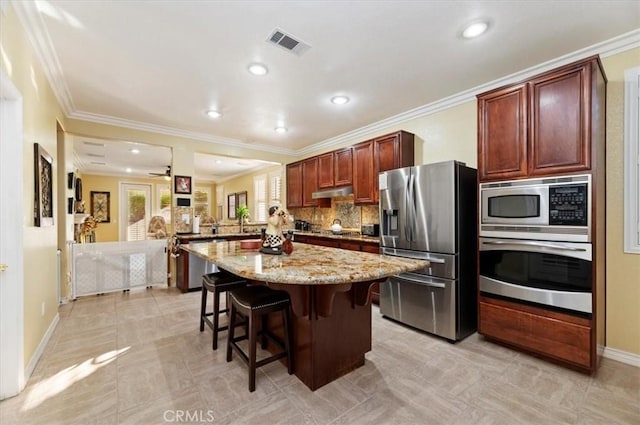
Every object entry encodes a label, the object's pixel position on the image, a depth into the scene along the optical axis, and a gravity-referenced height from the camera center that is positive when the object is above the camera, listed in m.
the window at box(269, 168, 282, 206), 7.03 +0.65
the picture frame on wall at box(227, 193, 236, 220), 9.62 +0.18
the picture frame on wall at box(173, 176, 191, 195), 4.74 +0.45
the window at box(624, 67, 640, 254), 2.28 +0.38
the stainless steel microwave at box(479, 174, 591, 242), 2.16 +0.01
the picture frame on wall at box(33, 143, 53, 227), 2.30 +0.22
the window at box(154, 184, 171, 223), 9.54 +0.32
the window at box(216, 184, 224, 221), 10.67 +0.38
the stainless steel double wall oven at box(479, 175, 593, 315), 2.16 -0.26
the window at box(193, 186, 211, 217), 10.99 +0.44
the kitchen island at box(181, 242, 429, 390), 1.61 -0.61
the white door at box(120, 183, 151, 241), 9.08 +0.05
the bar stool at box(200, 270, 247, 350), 2.57 -0.69
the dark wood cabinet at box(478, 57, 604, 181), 2.15 +0.71
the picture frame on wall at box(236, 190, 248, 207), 8.83 +0.42
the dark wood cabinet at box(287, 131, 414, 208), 3.85 +0.69
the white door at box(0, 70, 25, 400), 1.89 -0.22
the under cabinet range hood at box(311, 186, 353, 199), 4.54 +0.31
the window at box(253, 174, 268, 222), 7.73 +0.38
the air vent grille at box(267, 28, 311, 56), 2.26 +1.39
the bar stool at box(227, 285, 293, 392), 1.98 -0.73
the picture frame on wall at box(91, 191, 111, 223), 8.65 +0.18
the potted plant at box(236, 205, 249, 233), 6.15 -0.04
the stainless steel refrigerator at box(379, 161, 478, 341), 2.76 -0.36
